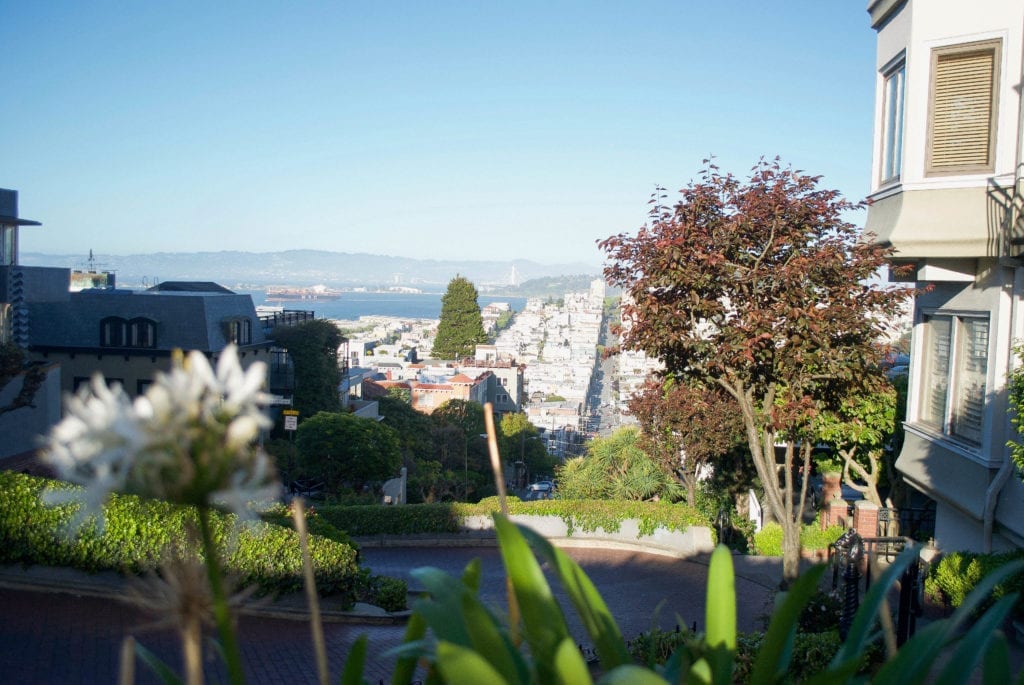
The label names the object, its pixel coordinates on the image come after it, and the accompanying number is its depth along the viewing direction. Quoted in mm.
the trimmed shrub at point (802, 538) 14078
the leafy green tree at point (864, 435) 12136
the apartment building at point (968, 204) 8148
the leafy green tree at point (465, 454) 33688
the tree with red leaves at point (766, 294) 8148
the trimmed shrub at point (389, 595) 11008
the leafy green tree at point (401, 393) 52512
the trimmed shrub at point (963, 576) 7686
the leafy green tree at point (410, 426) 34344
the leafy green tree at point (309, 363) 34438
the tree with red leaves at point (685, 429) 17844
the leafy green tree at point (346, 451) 23281
